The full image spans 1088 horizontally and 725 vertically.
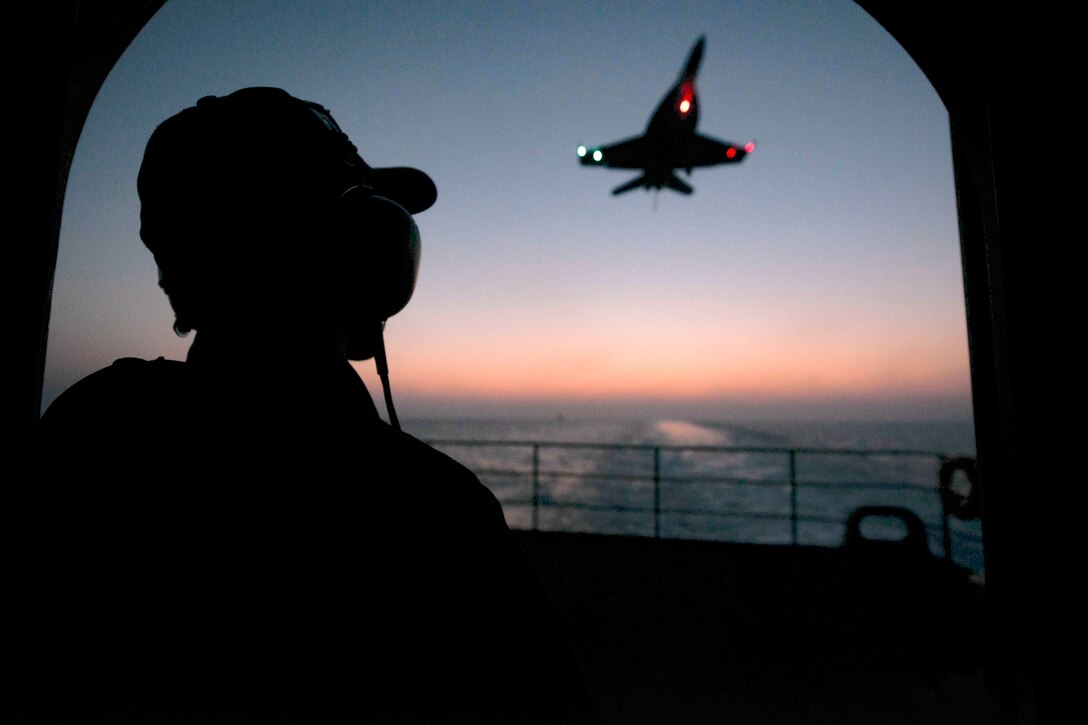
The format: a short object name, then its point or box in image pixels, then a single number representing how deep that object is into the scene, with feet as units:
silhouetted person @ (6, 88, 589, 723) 1.32
